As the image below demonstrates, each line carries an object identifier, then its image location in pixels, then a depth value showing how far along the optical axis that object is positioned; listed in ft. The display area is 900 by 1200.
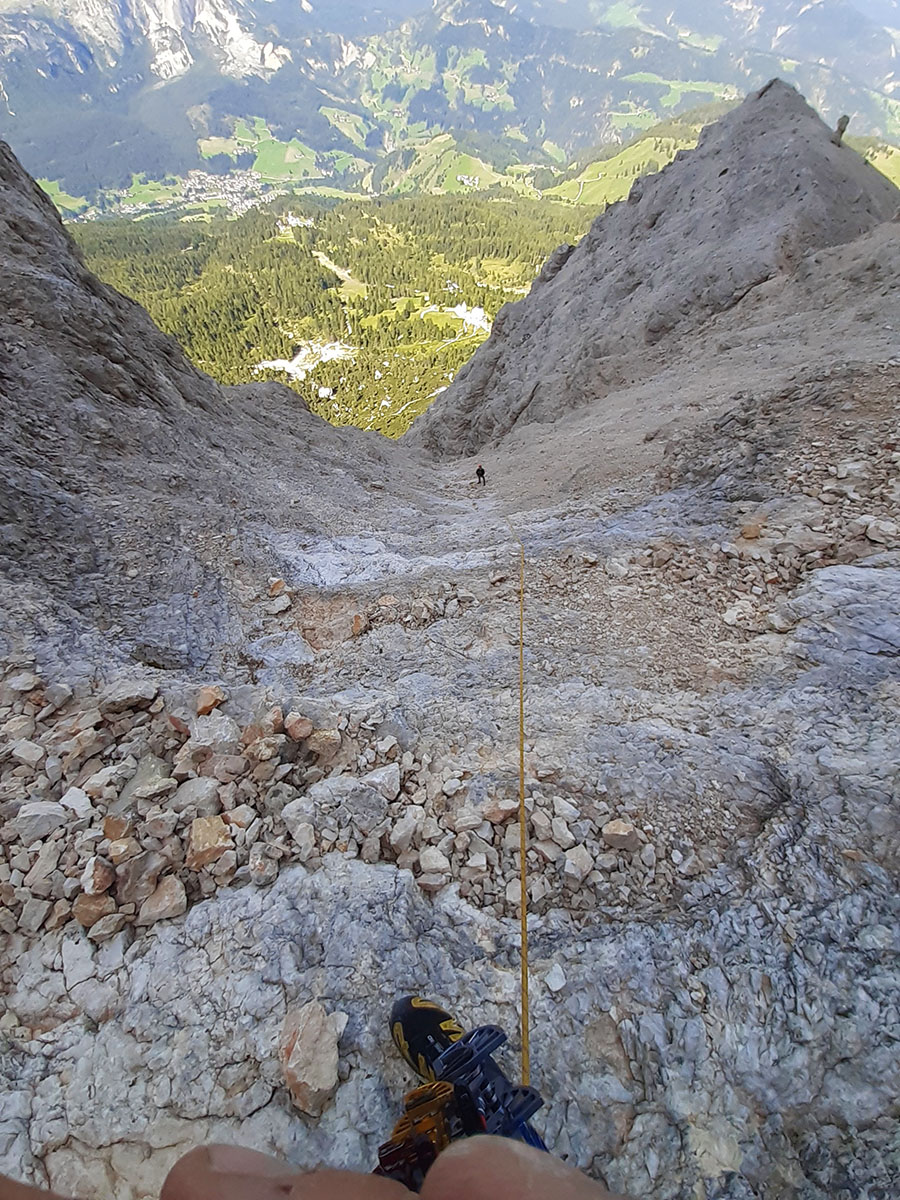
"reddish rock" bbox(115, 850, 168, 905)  13.94
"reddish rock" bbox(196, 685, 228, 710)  19.39
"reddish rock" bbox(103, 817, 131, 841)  14.90
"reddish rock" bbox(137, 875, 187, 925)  13.66
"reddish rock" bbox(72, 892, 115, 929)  13.42
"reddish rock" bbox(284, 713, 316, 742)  19.01
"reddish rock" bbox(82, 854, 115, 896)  13.71
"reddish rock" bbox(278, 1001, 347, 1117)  11.14
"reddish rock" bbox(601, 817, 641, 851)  15.43
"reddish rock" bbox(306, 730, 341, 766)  18.76
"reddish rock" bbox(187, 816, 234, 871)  14.71
